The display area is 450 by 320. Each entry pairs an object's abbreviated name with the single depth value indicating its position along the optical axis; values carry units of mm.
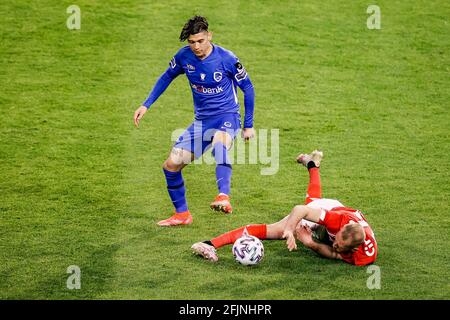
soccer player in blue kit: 18984
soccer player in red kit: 16687
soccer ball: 17078
